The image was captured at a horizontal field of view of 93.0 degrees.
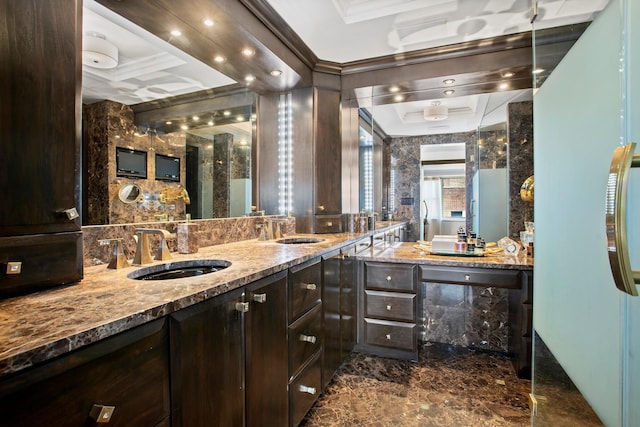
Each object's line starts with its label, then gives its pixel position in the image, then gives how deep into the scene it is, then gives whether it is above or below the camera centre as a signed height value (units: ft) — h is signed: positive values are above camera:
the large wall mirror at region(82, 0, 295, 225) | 4.50 +1.62
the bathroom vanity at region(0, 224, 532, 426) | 1.91 -1.20
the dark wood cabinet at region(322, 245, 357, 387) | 6.44 -2.27
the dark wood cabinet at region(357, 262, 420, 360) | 7.74 -2.58
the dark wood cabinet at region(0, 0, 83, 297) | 2.77 +0.67
